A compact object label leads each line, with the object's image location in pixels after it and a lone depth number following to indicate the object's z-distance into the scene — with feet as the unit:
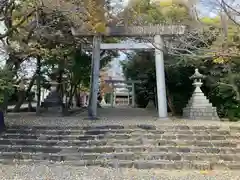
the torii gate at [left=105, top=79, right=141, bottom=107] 34.94
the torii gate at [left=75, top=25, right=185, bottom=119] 20.11
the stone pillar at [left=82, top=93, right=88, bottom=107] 47.41
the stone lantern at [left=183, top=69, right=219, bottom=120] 21.39
